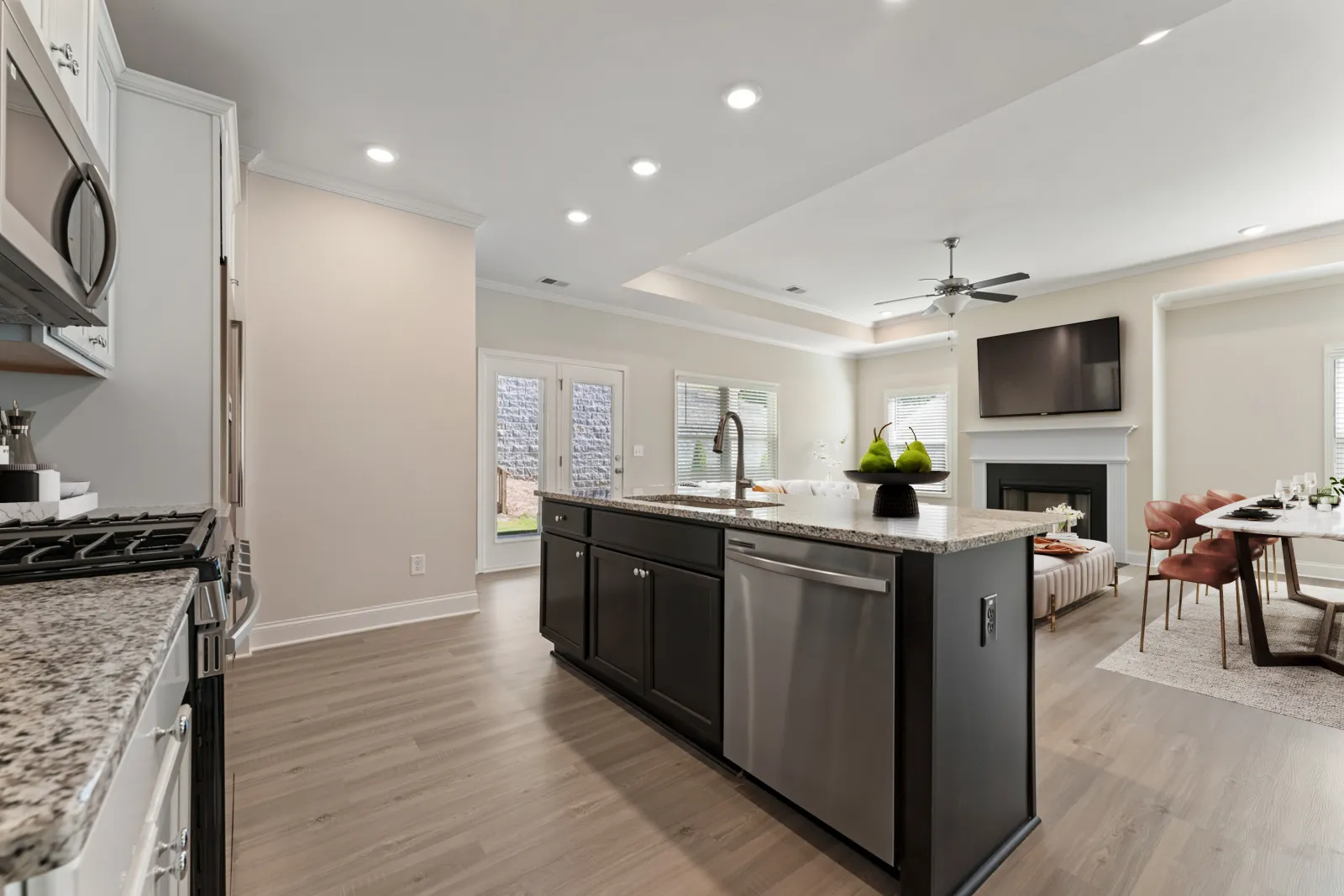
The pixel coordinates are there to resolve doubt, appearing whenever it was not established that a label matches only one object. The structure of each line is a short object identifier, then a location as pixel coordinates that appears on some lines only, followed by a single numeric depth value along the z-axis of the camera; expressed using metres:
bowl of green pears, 1.90
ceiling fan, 4.89
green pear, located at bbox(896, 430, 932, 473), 1.91
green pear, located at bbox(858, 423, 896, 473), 1.94
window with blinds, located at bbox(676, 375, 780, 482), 6.82
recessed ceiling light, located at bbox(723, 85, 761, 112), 2.61
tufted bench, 3.66
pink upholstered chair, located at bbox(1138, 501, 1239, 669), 3.17
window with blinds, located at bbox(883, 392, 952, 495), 8.02
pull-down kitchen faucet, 2.72
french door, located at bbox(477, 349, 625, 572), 5.40
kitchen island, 1.46
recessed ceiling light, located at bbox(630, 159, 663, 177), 3.28
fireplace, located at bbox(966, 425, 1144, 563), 5.82
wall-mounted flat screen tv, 5.86
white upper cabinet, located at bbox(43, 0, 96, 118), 1.54
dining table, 2.73
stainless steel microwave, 1.02
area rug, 2.64
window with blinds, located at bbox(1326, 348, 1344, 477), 4.99
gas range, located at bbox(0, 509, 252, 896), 1.07
